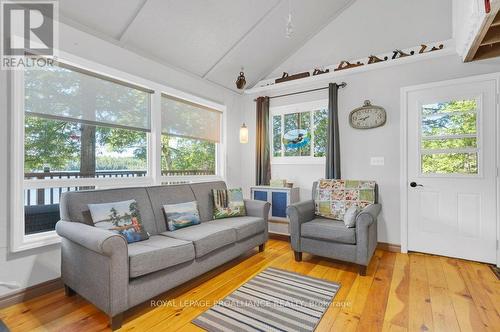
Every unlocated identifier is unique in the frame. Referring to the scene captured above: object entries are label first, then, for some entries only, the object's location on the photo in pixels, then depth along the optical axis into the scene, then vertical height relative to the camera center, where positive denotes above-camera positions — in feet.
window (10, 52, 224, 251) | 7.21 +1.07
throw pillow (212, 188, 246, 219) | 10.80 -1.66
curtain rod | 12.12 +3.95
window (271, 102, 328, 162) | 13.10 +1.91
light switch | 11.37 +0.19
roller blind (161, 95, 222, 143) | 11.45 +2.33
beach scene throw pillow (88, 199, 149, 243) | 7.15 -1.53
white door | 9.48 -0.17
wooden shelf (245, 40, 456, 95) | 10.25 +4.51
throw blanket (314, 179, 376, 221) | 10.41 -1.32
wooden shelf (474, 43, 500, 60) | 8.97 +4.12
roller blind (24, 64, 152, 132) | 7.49 +2.34
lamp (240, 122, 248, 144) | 13.81 +1.76
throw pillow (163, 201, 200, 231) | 8.92 -1.79
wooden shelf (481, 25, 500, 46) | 7.80 +4.13
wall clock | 11.29 +2.25
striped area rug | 5.99 -3.77
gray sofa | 5.72 -2.29
